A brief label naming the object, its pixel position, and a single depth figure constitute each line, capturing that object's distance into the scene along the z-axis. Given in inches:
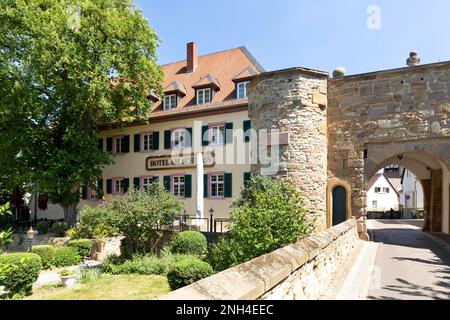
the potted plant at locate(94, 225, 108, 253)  657.0
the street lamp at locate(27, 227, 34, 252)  746.2
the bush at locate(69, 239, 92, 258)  635.5
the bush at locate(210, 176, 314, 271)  321.7
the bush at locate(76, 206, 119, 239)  642.2
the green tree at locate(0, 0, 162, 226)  694.5
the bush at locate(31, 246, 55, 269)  586.6
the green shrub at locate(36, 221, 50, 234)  790.5
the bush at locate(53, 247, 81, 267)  599.8
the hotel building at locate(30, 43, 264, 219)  785.6
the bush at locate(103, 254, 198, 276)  504.1
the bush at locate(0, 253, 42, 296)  417.1
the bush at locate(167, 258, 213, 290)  380.2
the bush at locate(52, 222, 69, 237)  753.1
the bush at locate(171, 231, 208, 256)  529.7
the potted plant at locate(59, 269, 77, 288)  462.6
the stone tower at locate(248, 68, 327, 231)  545.6
